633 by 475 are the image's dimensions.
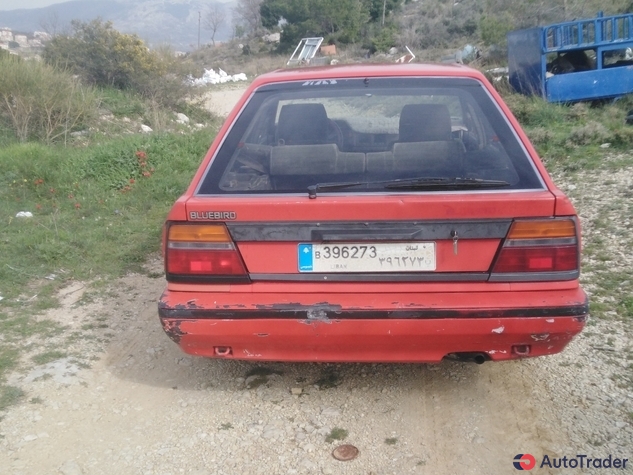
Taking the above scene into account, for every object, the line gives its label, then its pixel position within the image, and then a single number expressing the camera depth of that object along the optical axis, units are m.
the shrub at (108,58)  13.14
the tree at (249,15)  59.91
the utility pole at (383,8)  43.78
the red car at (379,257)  2.58
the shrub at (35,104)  9.26
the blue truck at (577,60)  9.74
